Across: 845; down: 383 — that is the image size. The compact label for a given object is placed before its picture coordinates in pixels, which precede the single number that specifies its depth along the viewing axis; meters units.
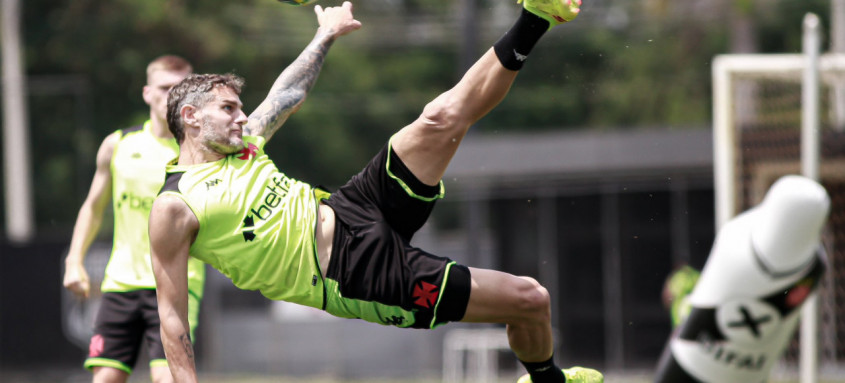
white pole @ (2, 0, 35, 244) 41.94
